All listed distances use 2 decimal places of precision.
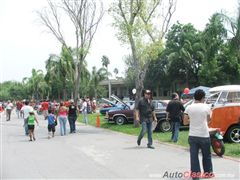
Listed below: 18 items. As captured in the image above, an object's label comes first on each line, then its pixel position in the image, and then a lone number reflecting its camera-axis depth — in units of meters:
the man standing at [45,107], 35.59
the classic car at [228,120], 14.18
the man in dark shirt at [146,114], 14.21
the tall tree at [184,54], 58.94
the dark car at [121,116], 27.16
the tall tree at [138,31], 25.20
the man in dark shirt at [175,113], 15.44
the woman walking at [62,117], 21.07
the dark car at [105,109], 34.07
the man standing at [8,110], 38.12
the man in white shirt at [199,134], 8.44
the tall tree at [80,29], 38.25
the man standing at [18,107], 42.34
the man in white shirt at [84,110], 29.77
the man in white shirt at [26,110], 20.01
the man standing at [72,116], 22.30
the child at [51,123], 19.93
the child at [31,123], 18.61
